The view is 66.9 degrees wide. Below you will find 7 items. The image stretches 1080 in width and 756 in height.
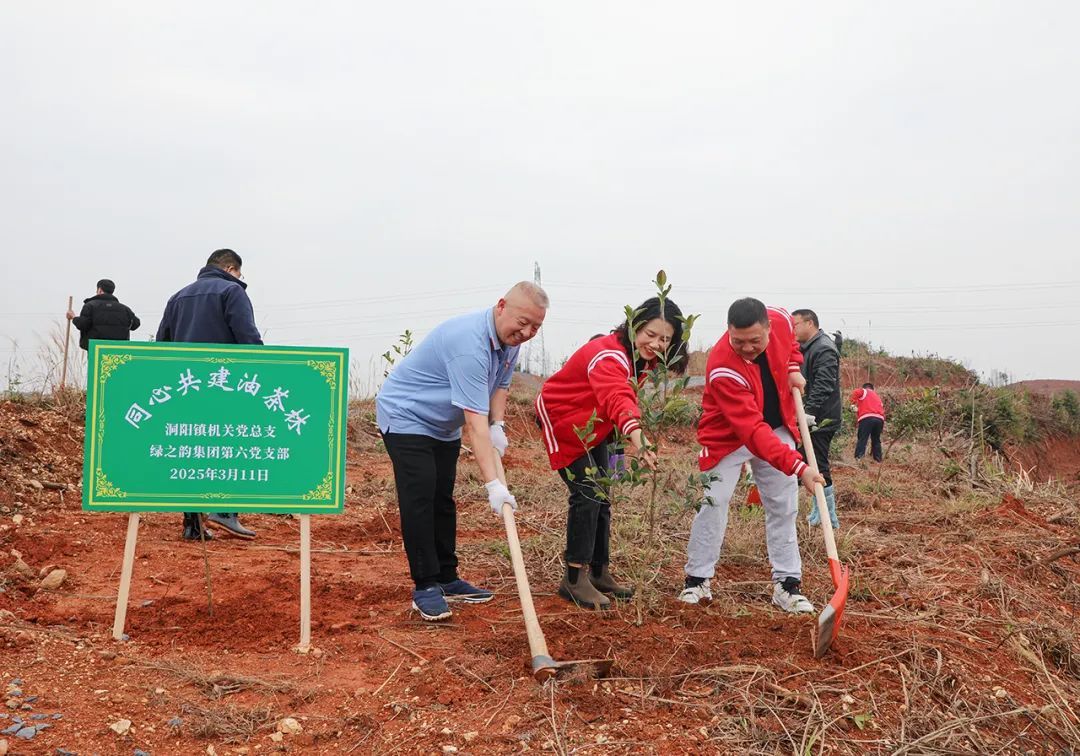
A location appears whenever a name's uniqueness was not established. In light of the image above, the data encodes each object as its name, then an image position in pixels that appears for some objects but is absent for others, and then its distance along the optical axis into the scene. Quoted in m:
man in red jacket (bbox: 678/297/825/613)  3.63
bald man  3.18
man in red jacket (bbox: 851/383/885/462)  11.50
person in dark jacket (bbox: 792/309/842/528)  5.82
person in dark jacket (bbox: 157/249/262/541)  4.95
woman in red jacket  3.46
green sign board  3.23
